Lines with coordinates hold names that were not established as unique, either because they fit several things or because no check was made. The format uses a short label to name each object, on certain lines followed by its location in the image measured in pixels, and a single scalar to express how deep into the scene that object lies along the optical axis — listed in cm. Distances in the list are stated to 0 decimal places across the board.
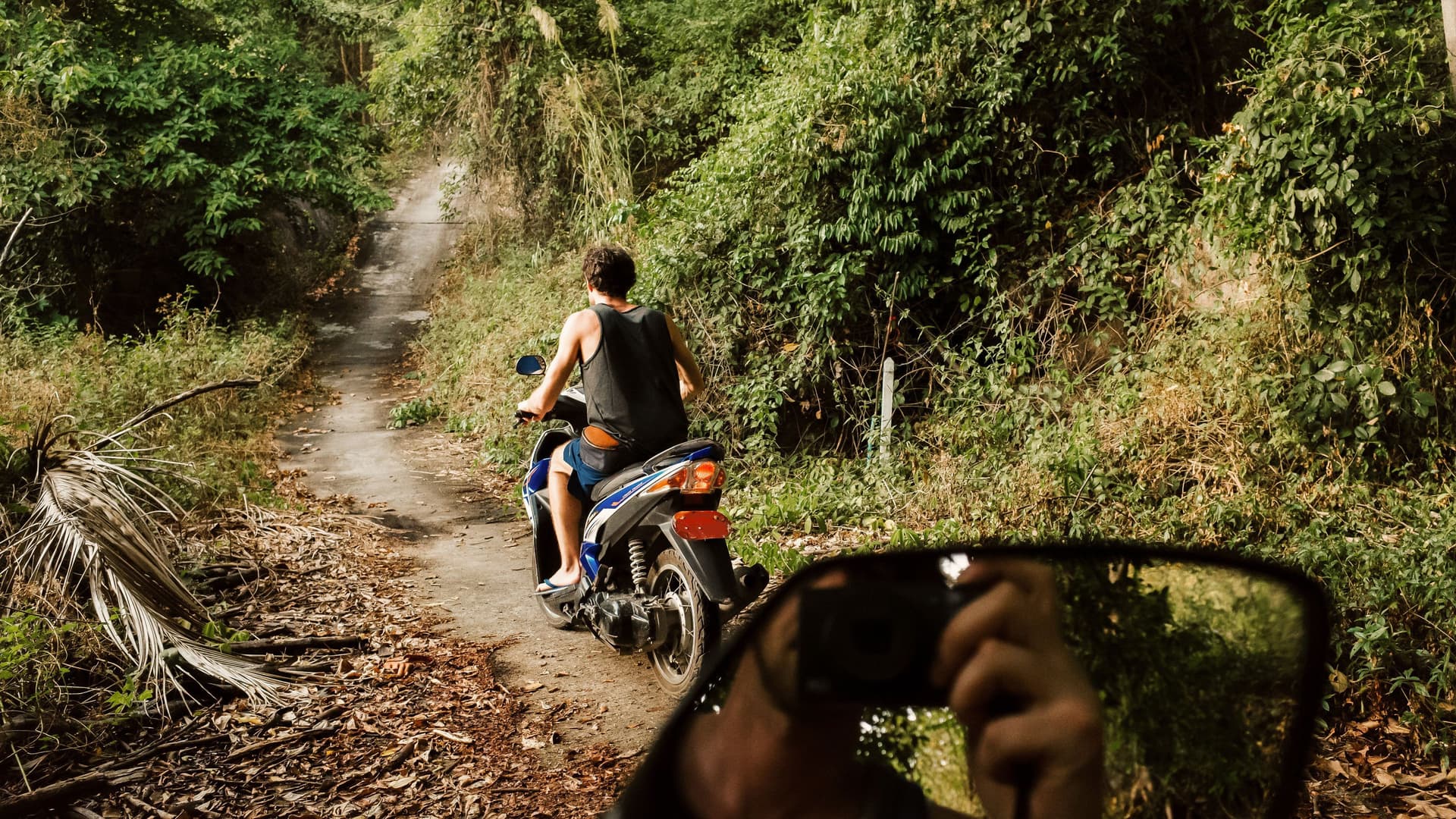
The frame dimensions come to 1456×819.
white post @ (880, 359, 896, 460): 802
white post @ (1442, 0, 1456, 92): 445
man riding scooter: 460
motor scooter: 407
